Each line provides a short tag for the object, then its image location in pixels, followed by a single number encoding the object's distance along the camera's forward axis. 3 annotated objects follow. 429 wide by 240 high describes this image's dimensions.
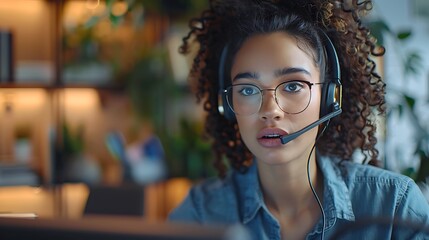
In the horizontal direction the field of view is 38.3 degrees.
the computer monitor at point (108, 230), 0.52
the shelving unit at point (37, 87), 2.96
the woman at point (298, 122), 1.20
